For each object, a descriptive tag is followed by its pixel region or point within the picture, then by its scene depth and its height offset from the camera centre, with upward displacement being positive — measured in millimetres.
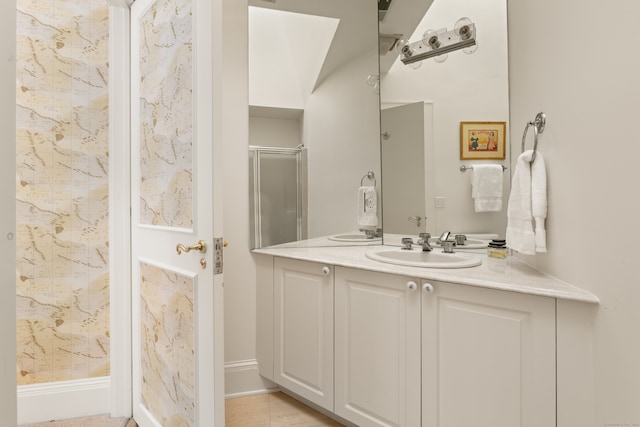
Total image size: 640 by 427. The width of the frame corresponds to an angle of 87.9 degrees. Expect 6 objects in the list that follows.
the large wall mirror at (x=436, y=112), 1790 +576
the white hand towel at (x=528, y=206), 1250 +17
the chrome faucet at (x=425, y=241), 1814 -178
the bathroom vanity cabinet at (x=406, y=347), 1143 -587
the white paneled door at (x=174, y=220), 1193 -38
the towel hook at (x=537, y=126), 1310 +342
